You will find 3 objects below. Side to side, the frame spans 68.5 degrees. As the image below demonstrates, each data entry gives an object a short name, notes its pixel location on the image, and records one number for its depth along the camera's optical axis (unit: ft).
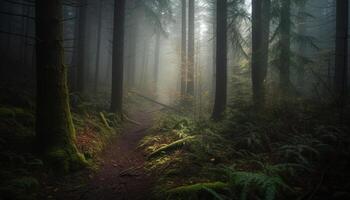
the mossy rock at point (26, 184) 17.40
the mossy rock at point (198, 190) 16.10
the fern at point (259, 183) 14.19
